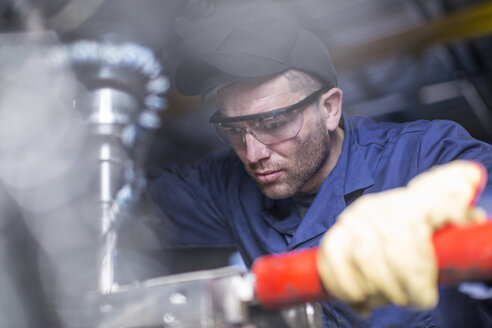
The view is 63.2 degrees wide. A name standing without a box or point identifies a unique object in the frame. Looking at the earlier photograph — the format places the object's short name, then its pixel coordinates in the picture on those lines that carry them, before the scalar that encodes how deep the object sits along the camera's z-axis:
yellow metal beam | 2.39
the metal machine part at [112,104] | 0.82
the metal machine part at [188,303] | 0.46
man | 1.01
